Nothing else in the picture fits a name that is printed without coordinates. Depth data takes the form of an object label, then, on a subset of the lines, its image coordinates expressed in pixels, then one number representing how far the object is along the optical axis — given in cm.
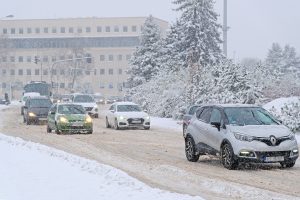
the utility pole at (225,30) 4141
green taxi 2911
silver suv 1495
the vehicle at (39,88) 6675
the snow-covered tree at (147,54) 6281
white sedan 3300
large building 15262
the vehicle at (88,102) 4875
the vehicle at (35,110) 3862
